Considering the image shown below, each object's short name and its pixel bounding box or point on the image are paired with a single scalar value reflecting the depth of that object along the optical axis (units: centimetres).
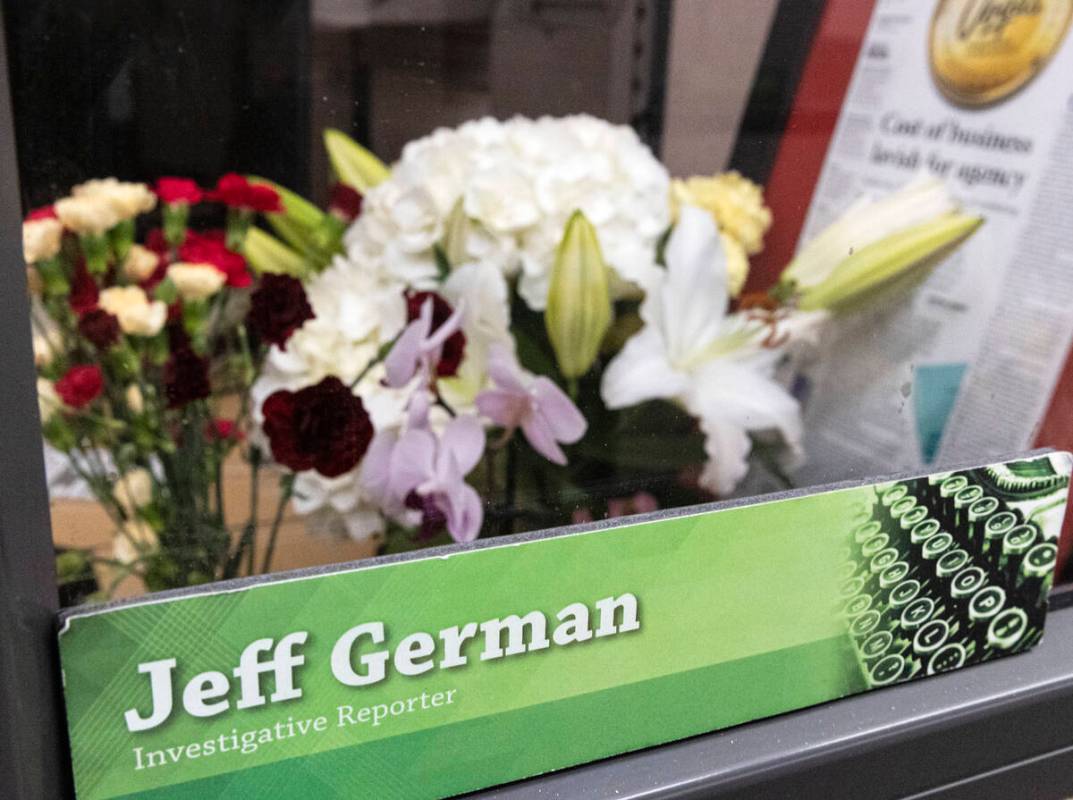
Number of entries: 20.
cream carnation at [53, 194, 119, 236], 58
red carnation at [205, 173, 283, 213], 67
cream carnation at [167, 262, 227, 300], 64
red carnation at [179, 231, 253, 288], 67
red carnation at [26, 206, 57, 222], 53
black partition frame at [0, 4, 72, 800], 39
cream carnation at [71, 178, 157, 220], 59
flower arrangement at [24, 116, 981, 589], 60
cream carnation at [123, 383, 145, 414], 65
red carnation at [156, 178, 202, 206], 67
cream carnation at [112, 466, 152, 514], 62
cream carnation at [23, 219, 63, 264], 51
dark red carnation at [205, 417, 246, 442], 67
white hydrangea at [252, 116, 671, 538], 69
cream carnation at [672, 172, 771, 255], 82
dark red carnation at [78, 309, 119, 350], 62
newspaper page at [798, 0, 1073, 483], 77
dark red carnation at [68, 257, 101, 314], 65
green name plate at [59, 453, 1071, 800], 42
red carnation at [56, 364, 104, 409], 61
